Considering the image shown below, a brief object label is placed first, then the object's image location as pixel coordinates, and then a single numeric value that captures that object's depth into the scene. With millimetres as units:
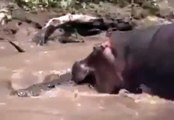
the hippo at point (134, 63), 5109
